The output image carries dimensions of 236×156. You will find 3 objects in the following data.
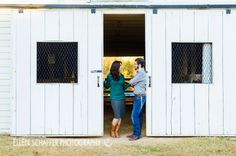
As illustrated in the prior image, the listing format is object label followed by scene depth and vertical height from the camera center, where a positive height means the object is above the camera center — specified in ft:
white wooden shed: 28.68 +0.62
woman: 29.14 -0.99
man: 28.50 -0.97
